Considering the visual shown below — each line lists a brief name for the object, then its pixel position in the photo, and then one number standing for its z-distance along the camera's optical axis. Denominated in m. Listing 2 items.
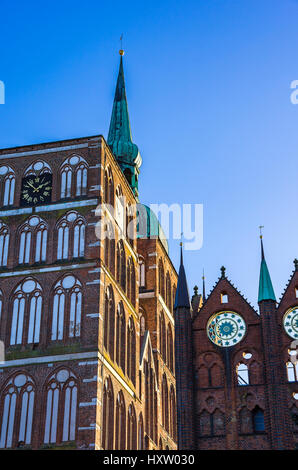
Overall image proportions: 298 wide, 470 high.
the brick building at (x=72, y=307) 44.44
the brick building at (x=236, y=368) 45.91
